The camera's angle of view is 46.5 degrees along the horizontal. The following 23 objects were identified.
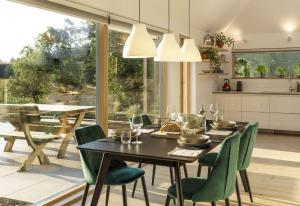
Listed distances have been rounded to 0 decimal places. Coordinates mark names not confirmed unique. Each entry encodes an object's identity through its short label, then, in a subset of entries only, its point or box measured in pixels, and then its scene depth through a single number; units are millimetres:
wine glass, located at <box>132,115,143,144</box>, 3051
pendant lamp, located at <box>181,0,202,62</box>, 3310
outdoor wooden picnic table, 3658
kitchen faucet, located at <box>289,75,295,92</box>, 7816
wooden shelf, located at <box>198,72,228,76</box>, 7298
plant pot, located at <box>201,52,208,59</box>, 7223
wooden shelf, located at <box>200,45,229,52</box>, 7066
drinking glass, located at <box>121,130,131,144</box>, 2824
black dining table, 2447
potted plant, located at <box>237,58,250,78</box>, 8327
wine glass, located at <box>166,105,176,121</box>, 3597
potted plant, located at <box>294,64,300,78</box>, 7727
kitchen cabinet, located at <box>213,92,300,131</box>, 7484
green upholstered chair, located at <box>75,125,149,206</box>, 2951
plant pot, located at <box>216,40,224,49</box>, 7602
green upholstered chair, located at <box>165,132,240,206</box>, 2514
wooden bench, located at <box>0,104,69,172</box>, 3206
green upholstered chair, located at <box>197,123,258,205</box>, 3223
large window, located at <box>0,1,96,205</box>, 3213
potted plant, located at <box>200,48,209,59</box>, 7210
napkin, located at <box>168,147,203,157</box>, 2443
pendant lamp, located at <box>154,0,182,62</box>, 3158
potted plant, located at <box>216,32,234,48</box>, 7608
